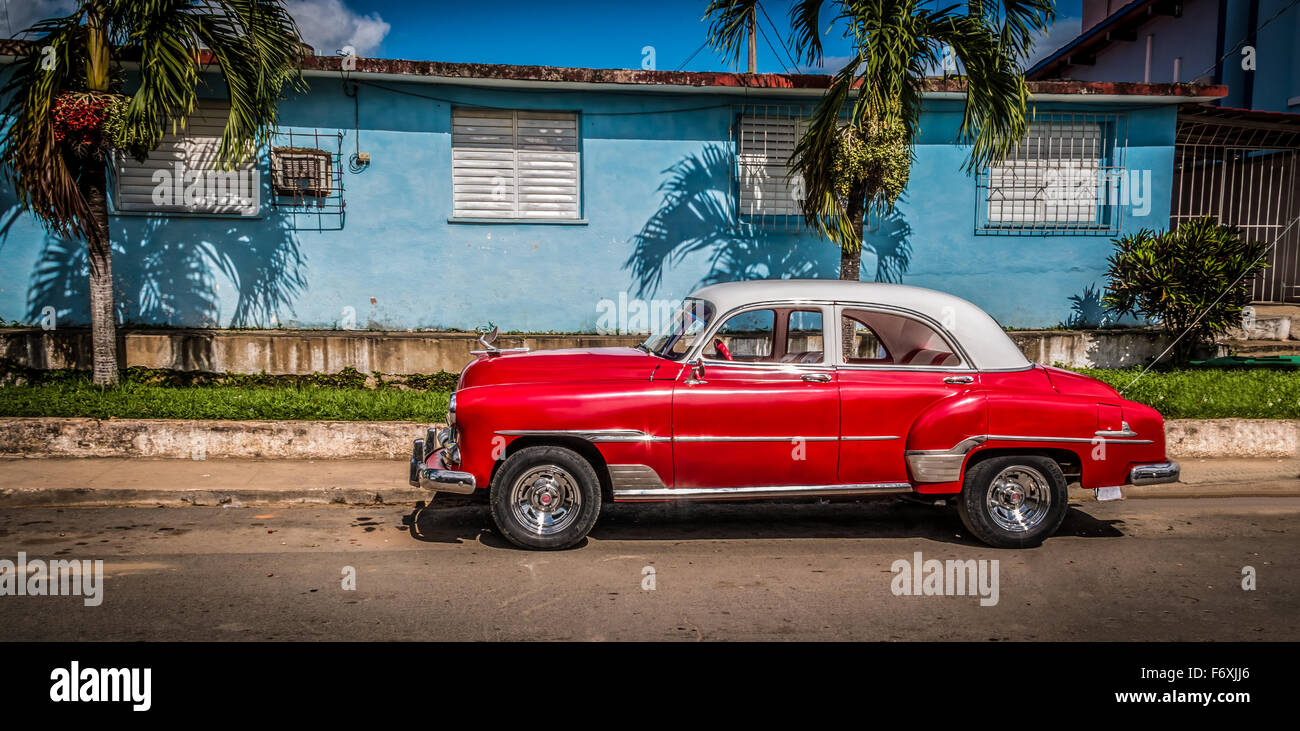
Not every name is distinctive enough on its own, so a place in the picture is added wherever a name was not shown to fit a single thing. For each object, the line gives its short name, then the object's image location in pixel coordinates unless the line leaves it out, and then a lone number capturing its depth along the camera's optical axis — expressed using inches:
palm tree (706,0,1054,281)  358.9
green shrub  430.0
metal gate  524.7
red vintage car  238.1
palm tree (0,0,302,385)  342.0
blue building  447.2
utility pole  441.7
